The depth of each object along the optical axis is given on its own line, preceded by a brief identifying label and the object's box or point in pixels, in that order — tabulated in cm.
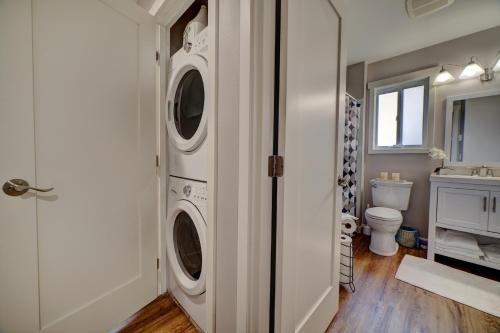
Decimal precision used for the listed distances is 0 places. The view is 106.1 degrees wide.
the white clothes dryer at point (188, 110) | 103
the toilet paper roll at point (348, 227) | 153
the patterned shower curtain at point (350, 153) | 206
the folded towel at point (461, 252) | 170
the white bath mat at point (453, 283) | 135
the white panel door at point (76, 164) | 79
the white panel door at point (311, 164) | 71
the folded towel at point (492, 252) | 163
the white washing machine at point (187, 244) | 102
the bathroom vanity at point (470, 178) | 165
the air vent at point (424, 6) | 149
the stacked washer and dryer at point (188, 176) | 102
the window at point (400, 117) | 224
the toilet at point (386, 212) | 193
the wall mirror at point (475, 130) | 188
